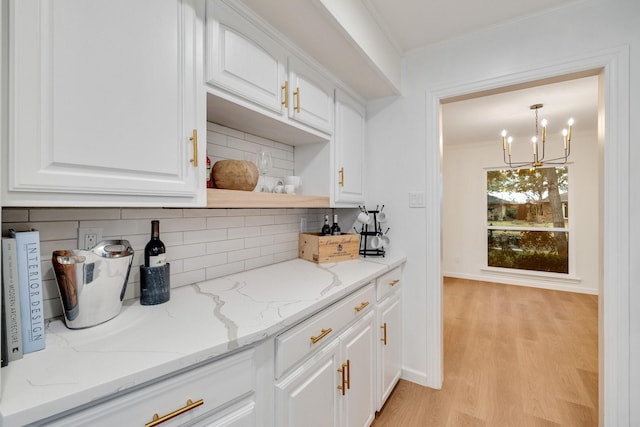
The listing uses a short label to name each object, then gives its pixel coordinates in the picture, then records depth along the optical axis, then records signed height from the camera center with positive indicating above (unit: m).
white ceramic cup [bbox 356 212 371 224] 2.13 -0.03
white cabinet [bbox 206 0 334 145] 1.16 +0.62
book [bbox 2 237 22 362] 0.70 -0.21
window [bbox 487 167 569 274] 4.70 -0.10
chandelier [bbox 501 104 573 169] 4.39 +0.83
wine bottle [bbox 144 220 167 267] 1.11 -0.14
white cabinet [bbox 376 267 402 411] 1.76 -0.79
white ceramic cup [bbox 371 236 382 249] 2.13 -0.21
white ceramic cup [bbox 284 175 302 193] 1.82 +0.20
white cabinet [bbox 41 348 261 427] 0.62 -0.46
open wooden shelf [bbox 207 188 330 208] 1.16 +0.06
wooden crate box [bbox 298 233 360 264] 1.89 -0.23
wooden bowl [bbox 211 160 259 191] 1.33 +0.18
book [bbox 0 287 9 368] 0.68 -0.31
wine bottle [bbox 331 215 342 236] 2.08 -0.10
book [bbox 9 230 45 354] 0.73 -0.20
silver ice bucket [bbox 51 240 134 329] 0.85 -0.21
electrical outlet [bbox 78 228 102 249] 1.04 -0.09
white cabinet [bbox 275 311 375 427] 1.05 -0.72
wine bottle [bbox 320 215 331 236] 2.05 -0.12
